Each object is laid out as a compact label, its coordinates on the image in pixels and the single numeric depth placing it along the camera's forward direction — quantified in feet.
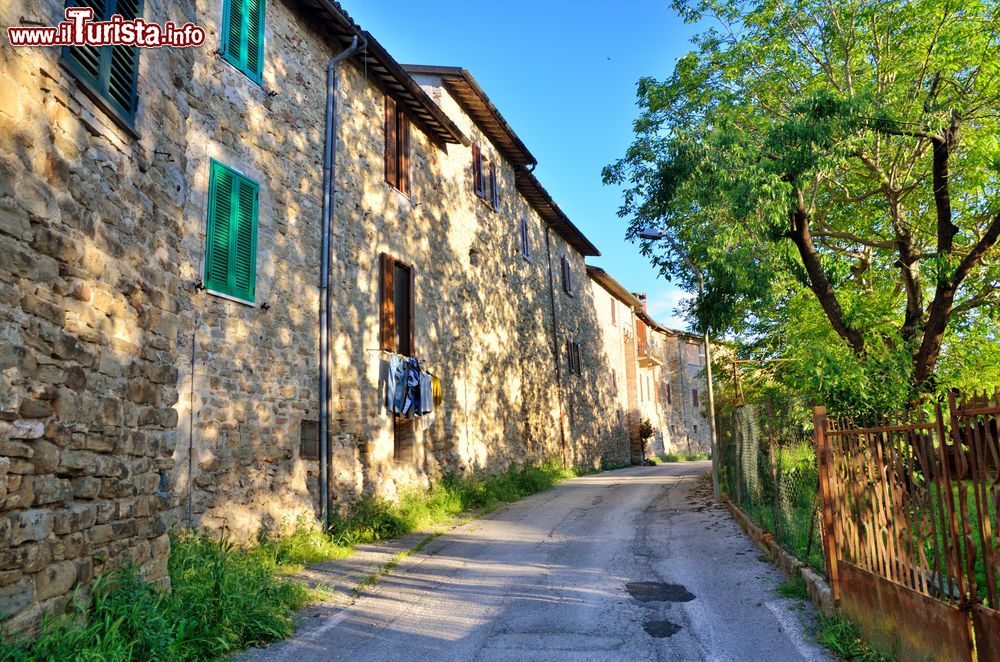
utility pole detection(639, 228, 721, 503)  40.53
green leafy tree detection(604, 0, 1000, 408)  31.22
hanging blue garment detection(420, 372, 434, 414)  39.22
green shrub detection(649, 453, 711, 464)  113.82
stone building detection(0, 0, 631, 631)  13.30
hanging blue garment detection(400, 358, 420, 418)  37.73
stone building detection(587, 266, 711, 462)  96.77
